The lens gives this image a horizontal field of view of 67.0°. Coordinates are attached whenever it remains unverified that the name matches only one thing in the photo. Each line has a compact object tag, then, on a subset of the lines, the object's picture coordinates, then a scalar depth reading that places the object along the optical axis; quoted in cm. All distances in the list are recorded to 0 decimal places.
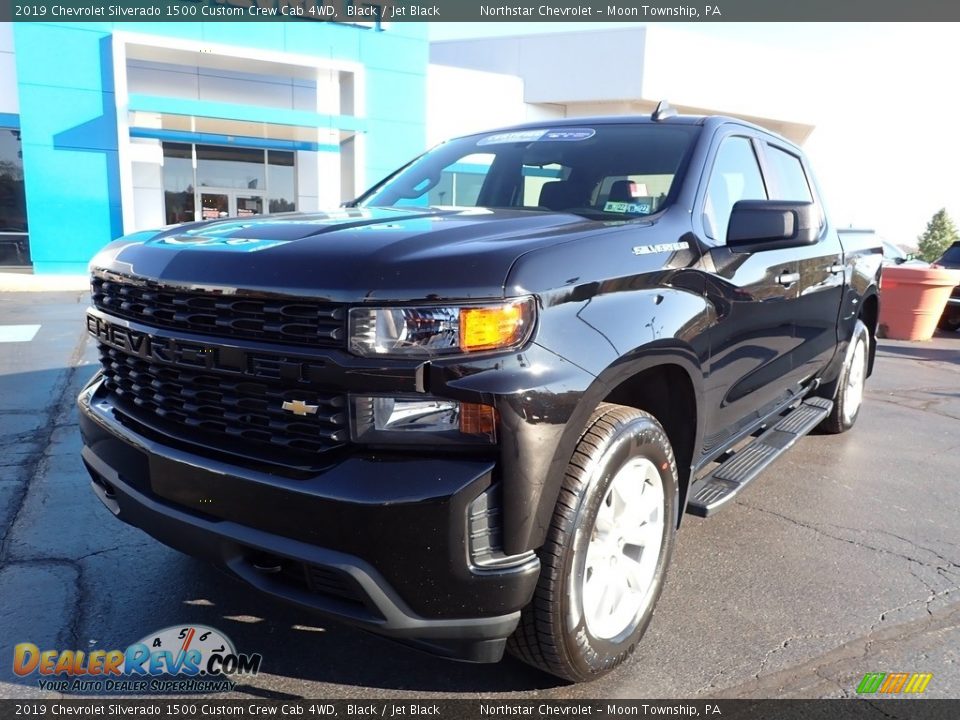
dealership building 1567
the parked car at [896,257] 1287
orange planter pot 1074
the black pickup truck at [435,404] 189
